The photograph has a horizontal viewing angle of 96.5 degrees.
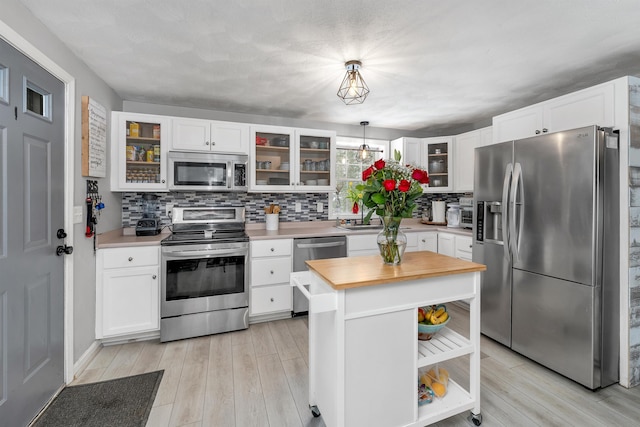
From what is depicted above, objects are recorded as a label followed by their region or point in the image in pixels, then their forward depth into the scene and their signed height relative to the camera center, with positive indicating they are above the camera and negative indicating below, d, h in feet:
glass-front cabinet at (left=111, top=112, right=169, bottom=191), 9.21 +1.94
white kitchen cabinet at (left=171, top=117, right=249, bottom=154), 9.84 +2.65
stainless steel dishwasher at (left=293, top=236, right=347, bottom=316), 10.31 -1.51
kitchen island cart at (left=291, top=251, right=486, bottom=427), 4.46 -2.19
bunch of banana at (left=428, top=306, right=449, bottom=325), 5.43 -2.03
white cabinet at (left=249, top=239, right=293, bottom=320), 9.84 -2.33
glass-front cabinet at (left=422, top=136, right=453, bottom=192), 13.17 +2.35
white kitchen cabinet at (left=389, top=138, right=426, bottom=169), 13.21 +2.93
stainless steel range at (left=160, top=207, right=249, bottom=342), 8.70 -2.37
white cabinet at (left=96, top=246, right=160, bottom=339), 8.19 -2.39
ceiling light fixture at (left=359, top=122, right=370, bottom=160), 11.62 +2.92
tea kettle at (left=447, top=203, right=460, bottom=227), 12.60 -0.15
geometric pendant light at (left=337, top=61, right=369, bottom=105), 7.47 +3.77
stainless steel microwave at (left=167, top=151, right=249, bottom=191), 9.68 +1.36
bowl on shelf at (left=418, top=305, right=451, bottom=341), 5.34 -2.18
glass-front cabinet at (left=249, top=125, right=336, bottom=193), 10.89 +2.04
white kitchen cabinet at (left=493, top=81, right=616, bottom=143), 6.80 +2.70
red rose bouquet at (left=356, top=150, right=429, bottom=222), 5.16 +0.44
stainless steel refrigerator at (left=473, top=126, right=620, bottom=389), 6.35 -0.96
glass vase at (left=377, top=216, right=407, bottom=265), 5.37 -0.60
